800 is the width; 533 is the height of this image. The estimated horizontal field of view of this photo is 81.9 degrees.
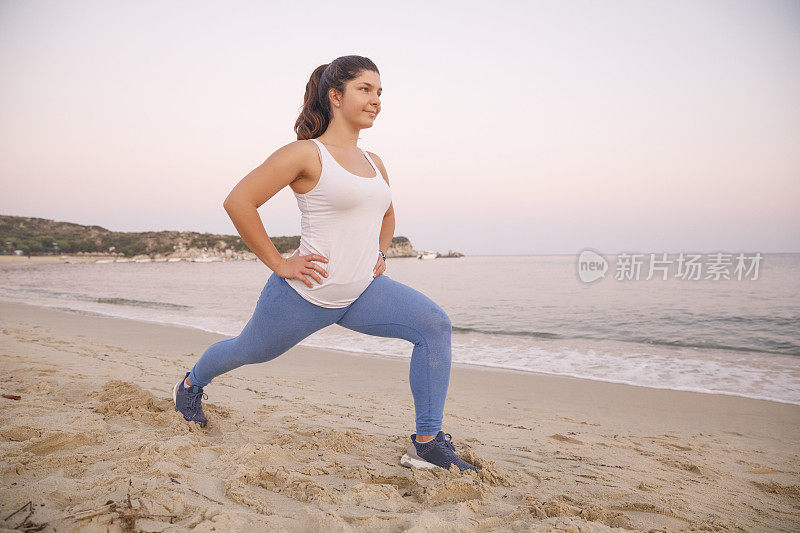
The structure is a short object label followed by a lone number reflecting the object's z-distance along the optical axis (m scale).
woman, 2.17
